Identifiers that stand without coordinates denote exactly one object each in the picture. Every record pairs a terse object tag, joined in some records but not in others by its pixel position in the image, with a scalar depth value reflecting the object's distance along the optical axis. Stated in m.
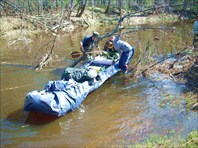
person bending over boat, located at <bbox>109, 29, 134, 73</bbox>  8.70
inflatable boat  5.80
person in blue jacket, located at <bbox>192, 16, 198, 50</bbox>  9.48
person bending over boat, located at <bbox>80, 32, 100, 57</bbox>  9.16
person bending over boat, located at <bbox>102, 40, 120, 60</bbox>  9.29
